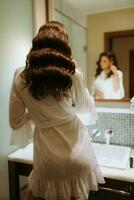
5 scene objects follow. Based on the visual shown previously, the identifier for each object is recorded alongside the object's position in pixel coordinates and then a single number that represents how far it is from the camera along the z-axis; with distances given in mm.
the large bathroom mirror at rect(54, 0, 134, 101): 1660
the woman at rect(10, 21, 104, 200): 1066
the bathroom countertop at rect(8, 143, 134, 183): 1264
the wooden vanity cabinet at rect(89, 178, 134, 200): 1281
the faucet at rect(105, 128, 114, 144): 1705
